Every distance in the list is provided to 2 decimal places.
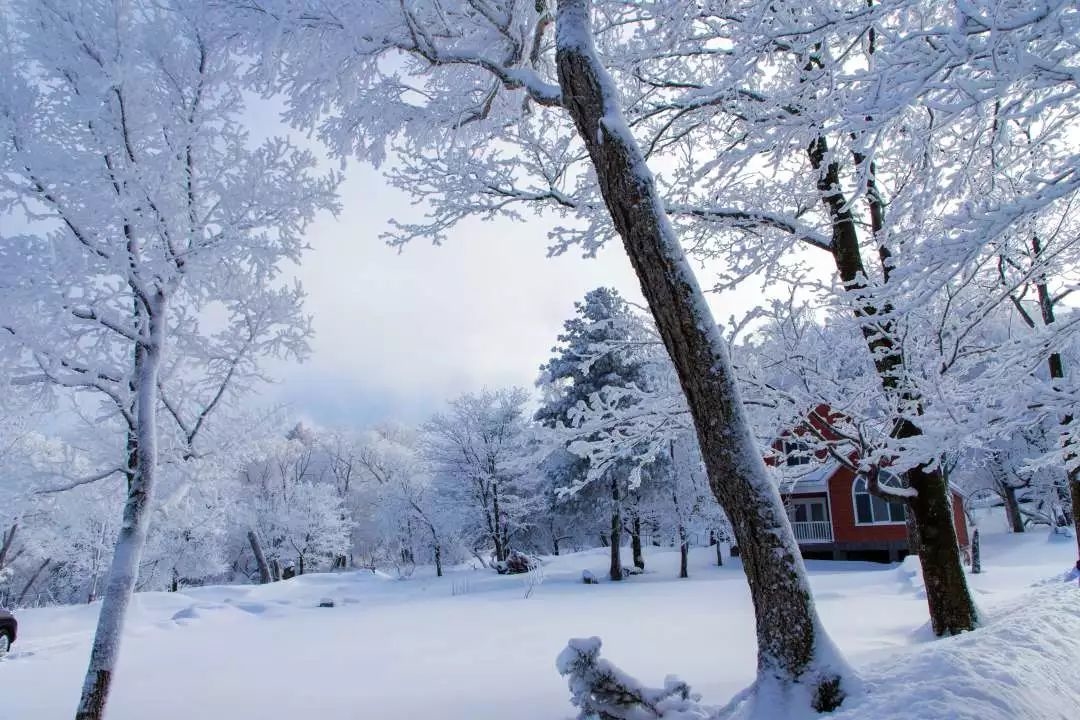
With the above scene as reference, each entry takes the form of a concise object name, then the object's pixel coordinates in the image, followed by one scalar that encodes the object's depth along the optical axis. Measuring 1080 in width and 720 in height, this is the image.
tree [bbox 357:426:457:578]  32.97
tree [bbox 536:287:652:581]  23.77
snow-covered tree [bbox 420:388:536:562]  29.95
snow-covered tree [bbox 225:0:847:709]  4.12
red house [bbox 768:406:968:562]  25.42
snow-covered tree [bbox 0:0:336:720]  5.98
